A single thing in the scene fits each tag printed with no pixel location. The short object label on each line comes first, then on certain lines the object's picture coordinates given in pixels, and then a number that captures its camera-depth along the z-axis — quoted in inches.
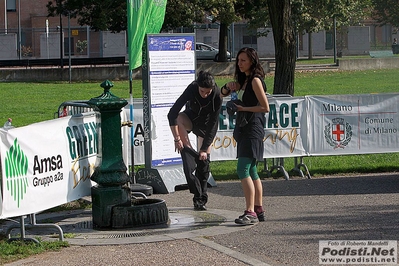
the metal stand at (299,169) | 496.2
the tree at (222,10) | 1722.4
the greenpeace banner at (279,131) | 496.1
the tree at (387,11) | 2656.5
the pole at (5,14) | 2529.5
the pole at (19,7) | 2533.5
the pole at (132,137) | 420.1
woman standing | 339.0
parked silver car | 2279.2
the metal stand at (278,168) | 492.8
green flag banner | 420.2
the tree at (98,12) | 1694.1
